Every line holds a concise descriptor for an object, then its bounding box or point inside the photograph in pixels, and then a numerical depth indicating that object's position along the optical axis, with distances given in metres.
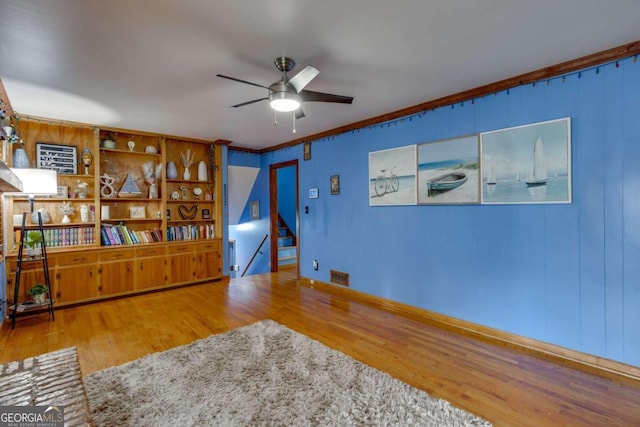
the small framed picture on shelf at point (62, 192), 4.18
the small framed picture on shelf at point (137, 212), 4.84
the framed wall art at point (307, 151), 5.20
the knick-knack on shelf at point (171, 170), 5.06
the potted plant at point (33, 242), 3.53
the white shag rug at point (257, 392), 1.86
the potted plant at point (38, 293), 3.61
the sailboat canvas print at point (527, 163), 2.62
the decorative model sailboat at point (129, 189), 4.70
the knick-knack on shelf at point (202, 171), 5.42
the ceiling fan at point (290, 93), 2.33
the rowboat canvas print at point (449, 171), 3.18
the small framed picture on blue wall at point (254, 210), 6.83
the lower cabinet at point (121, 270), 3.96
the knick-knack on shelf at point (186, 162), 5.23
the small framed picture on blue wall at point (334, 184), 4.71
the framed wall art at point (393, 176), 3.74
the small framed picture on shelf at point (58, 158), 4.02
